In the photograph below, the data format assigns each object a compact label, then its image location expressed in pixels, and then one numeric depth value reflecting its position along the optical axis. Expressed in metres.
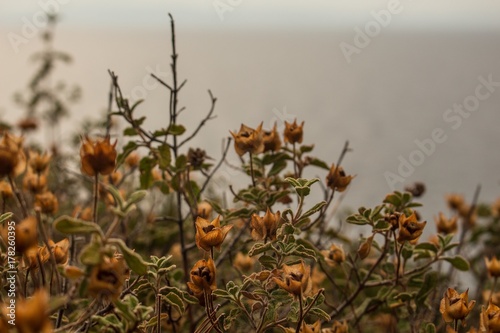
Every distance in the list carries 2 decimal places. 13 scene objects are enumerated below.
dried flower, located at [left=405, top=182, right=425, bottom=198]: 0.63
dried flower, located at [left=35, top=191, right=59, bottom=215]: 0.55
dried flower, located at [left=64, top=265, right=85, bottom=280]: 0.38
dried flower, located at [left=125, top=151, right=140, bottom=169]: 0.67
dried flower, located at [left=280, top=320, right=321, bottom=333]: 0.43
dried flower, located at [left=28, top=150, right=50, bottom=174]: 0.57
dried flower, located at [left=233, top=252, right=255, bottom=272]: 0.59
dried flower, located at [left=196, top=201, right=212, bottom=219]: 0.55
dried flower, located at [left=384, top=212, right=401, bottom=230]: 0.48
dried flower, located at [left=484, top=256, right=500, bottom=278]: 0.53
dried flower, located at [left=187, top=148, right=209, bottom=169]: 0.55
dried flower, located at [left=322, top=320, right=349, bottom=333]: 0.47
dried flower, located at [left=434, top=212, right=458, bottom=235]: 0.59
